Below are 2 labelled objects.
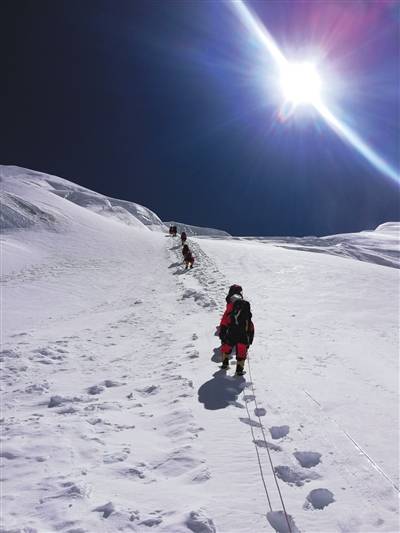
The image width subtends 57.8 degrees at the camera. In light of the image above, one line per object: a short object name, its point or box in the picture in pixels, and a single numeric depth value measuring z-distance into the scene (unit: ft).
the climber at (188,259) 73.00
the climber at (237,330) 25.07
